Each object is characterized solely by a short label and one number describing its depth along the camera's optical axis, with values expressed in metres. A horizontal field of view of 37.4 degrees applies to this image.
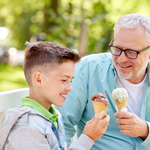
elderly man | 2.15
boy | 1.37
